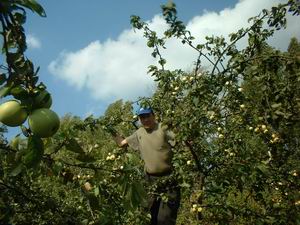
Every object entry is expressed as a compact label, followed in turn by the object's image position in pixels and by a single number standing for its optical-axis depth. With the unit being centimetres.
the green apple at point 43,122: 121
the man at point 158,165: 409
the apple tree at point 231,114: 368
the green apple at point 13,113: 128
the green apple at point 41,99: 120
